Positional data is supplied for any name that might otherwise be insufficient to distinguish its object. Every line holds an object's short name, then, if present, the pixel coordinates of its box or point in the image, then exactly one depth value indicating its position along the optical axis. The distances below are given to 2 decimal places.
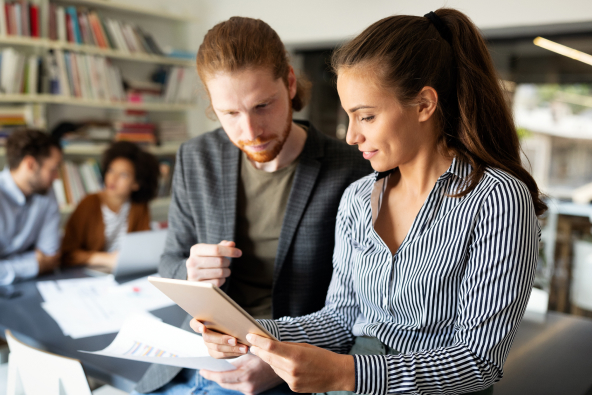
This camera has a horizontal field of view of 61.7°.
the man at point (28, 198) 2.46
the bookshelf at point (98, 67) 3.33
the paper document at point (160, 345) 1.15
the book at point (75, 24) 3.50
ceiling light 2.99
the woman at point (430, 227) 0.94
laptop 2.09
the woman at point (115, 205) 2.94
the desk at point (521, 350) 1.23
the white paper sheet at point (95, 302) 1.68
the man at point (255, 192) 1.31
